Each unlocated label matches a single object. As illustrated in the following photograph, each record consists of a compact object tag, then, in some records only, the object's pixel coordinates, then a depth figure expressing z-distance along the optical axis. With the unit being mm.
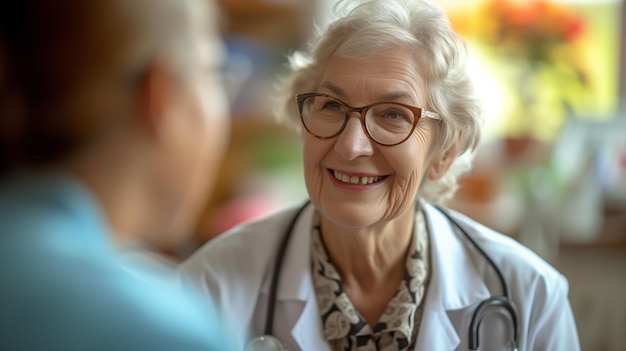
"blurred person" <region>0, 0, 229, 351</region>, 688
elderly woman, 1247
